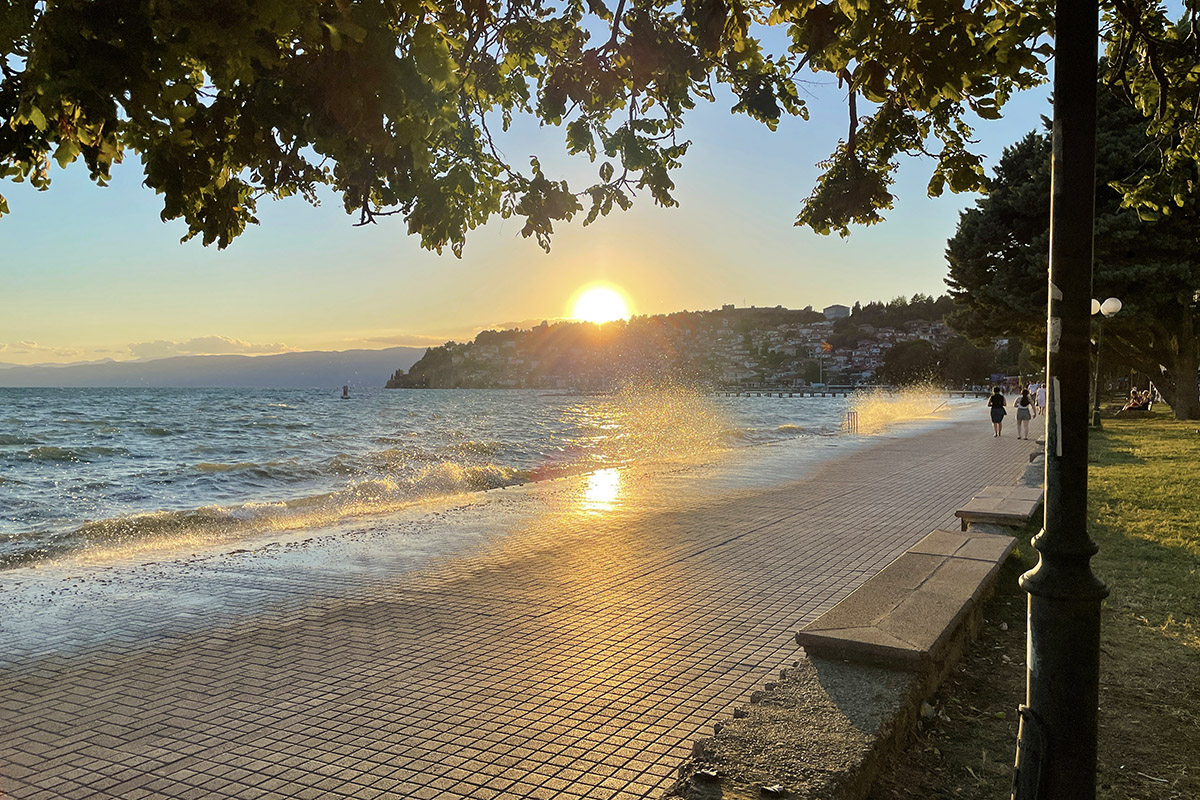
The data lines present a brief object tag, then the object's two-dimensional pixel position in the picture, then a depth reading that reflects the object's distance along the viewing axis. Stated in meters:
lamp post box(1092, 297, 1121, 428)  20.16
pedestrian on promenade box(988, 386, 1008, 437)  24.78
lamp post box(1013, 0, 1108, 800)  2.43
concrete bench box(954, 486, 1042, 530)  7.39
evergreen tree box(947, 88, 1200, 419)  25.69
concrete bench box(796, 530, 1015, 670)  3.73
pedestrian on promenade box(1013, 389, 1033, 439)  23.53
